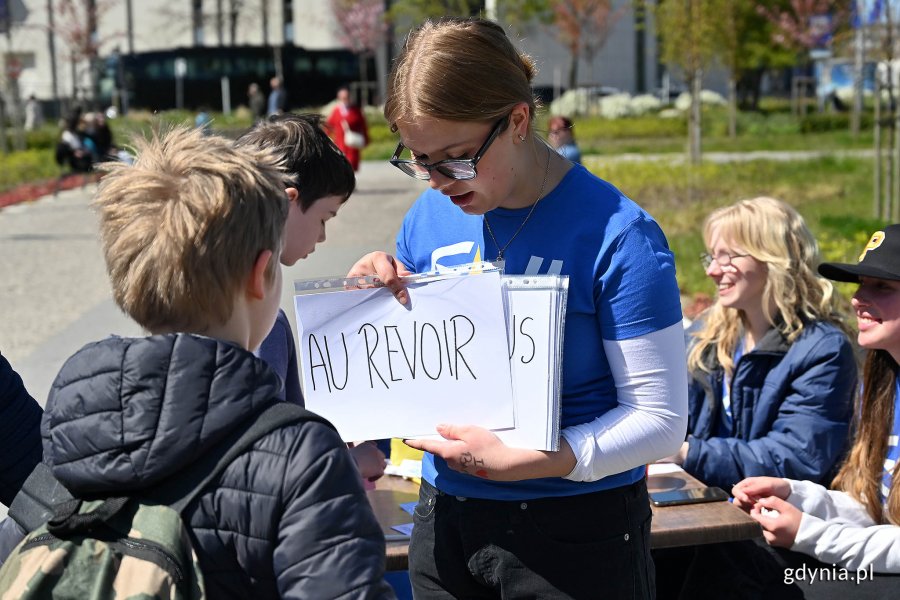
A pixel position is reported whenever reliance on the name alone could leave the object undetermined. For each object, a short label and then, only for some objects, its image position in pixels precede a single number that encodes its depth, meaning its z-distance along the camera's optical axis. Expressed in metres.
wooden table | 2.74
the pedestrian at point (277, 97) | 26.16
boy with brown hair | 2.58
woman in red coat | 18.02
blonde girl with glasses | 3.48
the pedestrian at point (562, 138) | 9.62
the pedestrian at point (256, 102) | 33.61
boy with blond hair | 1.50
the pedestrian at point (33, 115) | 37.03
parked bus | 43.81
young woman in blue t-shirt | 2.02
